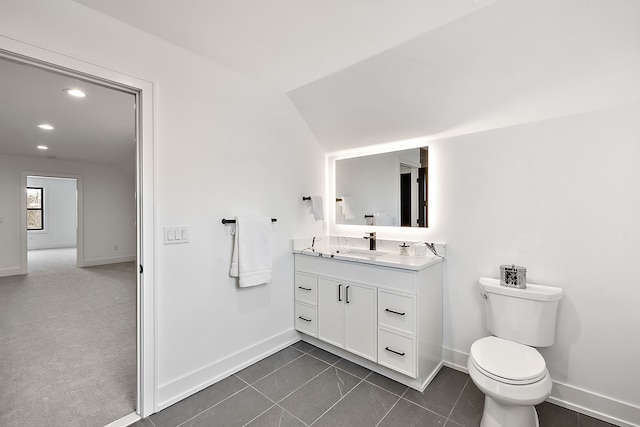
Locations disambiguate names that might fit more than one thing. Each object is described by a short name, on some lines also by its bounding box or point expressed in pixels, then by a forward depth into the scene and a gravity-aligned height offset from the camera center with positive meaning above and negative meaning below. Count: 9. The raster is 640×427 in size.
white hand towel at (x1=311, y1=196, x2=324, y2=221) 2.76 +0.05
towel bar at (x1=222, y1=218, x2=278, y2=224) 2.09 -0.06
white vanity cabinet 1.91 -0.73
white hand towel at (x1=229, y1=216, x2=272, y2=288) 2.13 -0.30
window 8.31 +0.13
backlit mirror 2.47 +0.23
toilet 1.33 -0.76
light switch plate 1.80 -0.14
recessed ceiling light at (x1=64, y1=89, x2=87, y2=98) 2.59 +1.11
